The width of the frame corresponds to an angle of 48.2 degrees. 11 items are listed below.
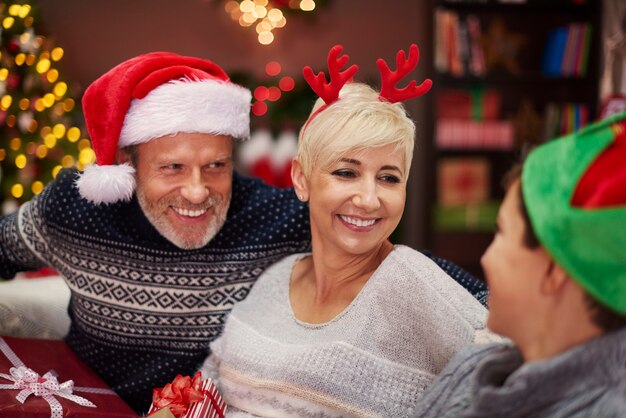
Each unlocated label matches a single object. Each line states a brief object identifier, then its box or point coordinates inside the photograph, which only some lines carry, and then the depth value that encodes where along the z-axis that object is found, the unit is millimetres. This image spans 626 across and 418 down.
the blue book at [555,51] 5492
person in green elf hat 987
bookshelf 5375
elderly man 2053
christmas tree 3656
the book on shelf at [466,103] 5438
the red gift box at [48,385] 1724
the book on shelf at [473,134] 5438
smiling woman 1570
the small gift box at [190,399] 1625
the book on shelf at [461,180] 5484
